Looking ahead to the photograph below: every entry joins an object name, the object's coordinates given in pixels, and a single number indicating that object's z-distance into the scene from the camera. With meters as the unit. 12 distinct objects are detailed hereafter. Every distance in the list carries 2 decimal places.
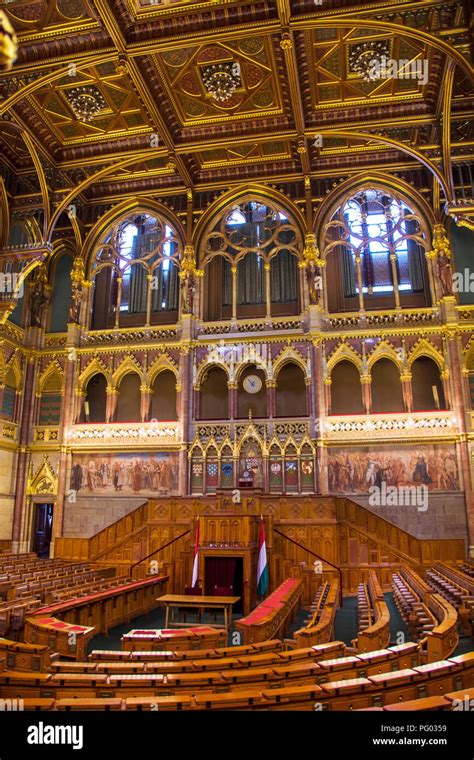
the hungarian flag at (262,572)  13.21
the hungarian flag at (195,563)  13.24
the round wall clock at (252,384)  21.94
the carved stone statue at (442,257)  20.23
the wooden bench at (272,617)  7.97
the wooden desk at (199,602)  10.87
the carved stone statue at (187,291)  22.27
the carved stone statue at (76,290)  23.10
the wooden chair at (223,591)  12.80
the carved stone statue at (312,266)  21.30
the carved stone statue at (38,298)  23.17
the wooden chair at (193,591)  12.85
